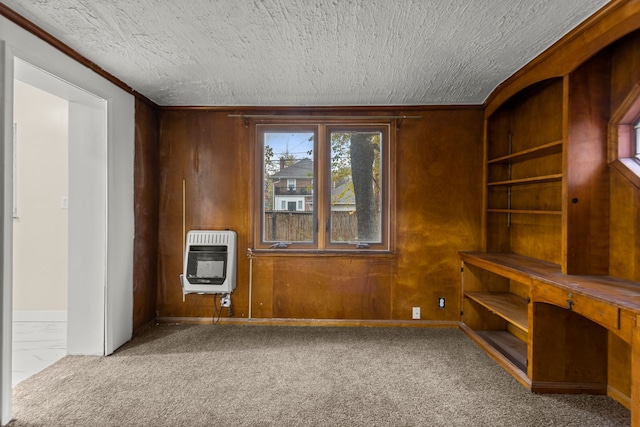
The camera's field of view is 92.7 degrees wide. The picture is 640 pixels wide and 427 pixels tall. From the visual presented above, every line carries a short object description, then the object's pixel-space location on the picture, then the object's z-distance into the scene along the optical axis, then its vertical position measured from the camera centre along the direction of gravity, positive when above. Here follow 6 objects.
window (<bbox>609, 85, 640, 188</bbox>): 1.80 +0.47
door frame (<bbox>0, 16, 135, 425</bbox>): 1.67 +0.18
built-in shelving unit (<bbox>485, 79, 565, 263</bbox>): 2.40 +0.38
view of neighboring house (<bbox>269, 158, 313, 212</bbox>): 3.21 +0.29
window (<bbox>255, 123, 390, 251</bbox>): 3.18 +0.33
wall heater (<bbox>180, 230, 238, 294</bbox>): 3.04 -0.51
